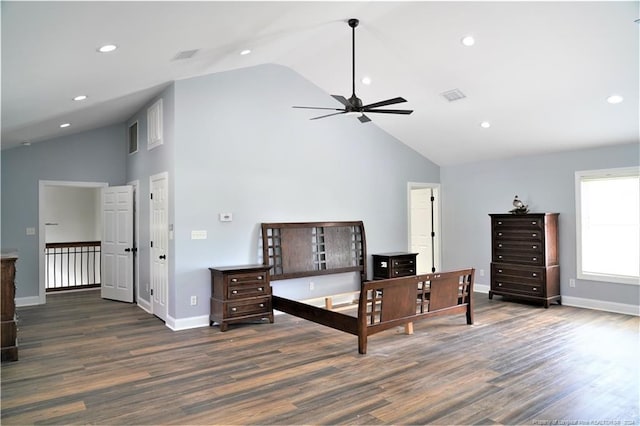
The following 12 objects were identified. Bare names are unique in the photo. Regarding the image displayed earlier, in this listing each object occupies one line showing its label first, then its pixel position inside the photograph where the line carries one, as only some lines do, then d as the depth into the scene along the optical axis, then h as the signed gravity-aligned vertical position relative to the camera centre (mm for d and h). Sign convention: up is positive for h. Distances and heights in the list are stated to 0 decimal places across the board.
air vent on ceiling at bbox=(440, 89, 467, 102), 5977 +1710
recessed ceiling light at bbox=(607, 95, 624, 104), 5211 +1410
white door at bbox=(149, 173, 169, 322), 5871 -352
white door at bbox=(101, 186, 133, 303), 7340 -418
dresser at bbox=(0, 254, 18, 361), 4246 -931
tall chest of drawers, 6805 -689
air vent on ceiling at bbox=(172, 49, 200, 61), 4212 +1647
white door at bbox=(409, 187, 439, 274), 8836 -249
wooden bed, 4664 -810
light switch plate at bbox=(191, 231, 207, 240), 5730 -222
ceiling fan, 4527 +1165
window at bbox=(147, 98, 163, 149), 6066 +1370
